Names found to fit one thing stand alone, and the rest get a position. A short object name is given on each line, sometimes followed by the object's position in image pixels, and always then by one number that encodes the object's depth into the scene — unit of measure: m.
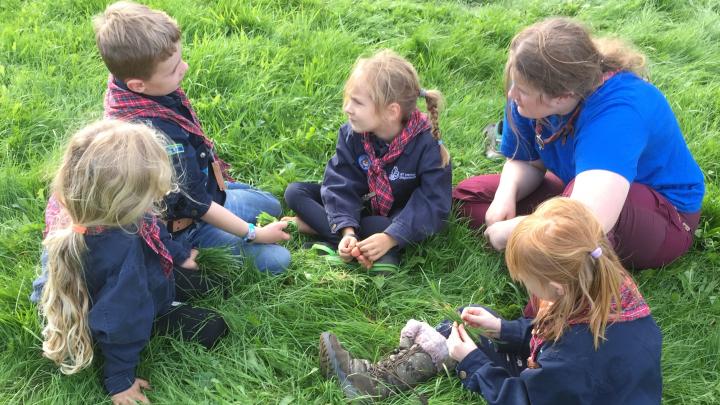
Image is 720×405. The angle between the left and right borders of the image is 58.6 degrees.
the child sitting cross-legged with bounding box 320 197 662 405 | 2.00
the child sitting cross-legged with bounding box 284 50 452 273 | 3.02
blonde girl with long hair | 2.16
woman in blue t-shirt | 2.61
